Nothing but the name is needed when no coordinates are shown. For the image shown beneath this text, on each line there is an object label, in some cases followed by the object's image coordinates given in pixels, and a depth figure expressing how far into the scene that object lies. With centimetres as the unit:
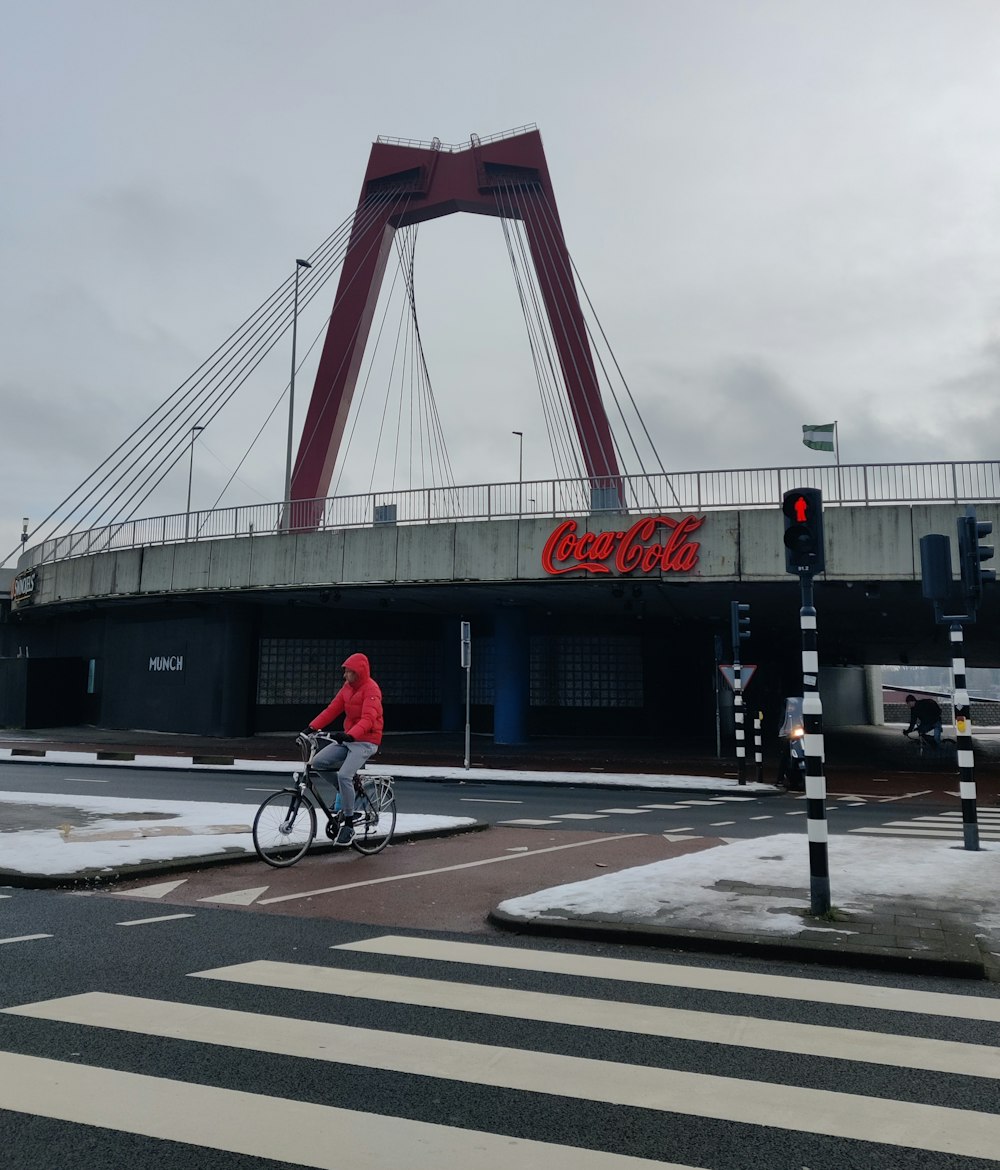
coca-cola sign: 2383
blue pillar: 3212
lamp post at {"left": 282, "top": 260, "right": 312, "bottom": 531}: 3656
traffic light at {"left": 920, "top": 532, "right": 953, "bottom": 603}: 966
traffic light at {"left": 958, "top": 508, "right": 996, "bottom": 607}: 973
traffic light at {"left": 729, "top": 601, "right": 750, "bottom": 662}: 1844
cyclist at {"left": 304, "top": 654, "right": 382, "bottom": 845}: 944
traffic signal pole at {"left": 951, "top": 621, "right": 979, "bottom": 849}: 952
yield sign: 1859
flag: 2605
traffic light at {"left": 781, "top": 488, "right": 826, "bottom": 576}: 692
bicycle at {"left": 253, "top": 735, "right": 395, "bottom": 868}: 906
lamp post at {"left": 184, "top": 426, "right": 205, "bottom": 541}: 3061
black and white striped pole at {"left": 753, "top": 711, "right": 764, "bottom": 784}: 1988
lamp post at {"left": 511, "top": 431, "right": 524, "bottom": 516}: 5235
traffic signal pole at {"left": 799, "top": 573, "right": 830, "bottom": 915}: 652
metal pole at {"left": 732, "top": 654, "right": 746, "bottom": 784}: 1844
